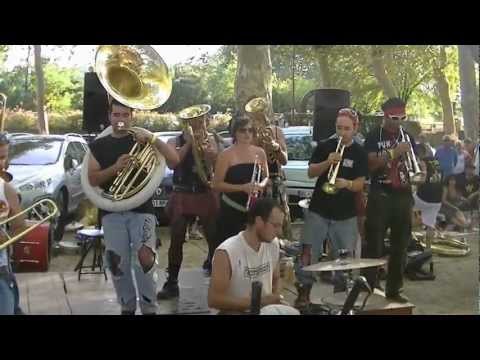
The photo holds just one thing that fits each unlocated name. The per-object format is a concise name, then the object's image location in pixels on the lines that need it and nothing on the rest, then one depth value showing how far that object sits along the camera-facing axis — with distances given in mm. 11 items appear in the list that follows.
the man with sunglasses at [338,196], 4430
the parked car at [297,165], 5305
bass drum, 4086
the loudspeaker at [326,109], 4977
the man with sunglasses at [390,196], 4578
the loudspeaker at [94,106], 4449
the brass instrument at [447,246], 6129
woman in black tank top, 4367
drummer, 3211
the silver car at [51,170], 4730
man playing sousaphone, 3863
